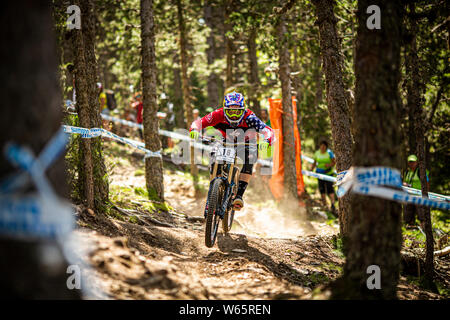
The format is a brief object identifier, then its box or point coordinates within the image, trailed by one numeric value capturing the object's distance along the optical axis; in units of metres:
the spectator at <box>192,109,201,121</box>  14.97
